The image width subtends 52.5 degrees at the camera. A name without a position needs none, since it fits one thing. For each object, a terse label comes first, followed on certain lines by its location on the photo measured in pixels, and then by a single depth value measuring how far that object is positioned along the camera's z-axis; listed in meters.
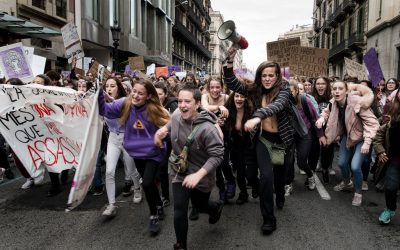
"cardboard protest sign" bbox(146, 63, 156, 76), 18.30
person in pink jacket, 5.22
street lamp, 15.47
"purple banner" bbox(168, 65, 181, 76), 22.95
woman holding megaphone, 4.27
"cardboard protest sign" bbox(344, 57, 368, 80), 9.95
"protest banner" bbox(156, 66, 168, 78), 19.09
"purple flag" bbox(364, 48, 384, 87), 8.55
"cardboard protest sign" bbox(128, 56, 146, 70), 14.26
